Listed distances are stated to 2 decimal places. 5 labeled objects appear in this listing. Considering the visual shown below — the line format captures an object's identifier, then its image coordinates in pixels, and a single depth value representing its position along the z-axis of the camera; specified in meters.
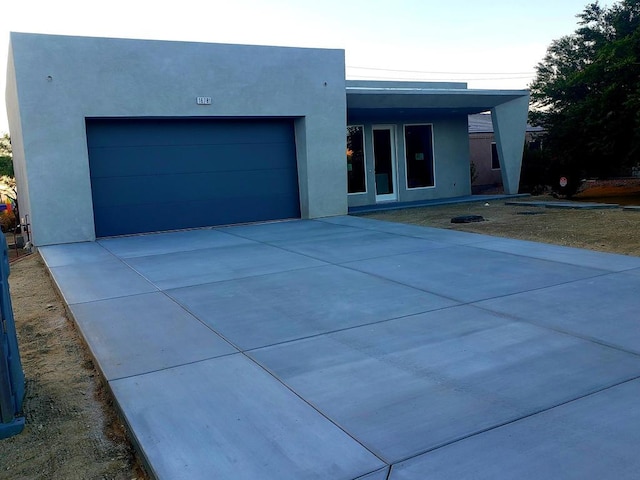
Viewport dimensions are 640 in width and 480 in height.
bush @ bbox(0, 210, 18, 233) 22.50
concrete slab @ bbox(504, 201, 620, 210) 15.32
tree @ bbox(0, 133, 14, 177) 26.67
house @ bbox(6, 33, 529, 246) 12.18
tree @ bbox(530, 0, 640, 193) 16.55
